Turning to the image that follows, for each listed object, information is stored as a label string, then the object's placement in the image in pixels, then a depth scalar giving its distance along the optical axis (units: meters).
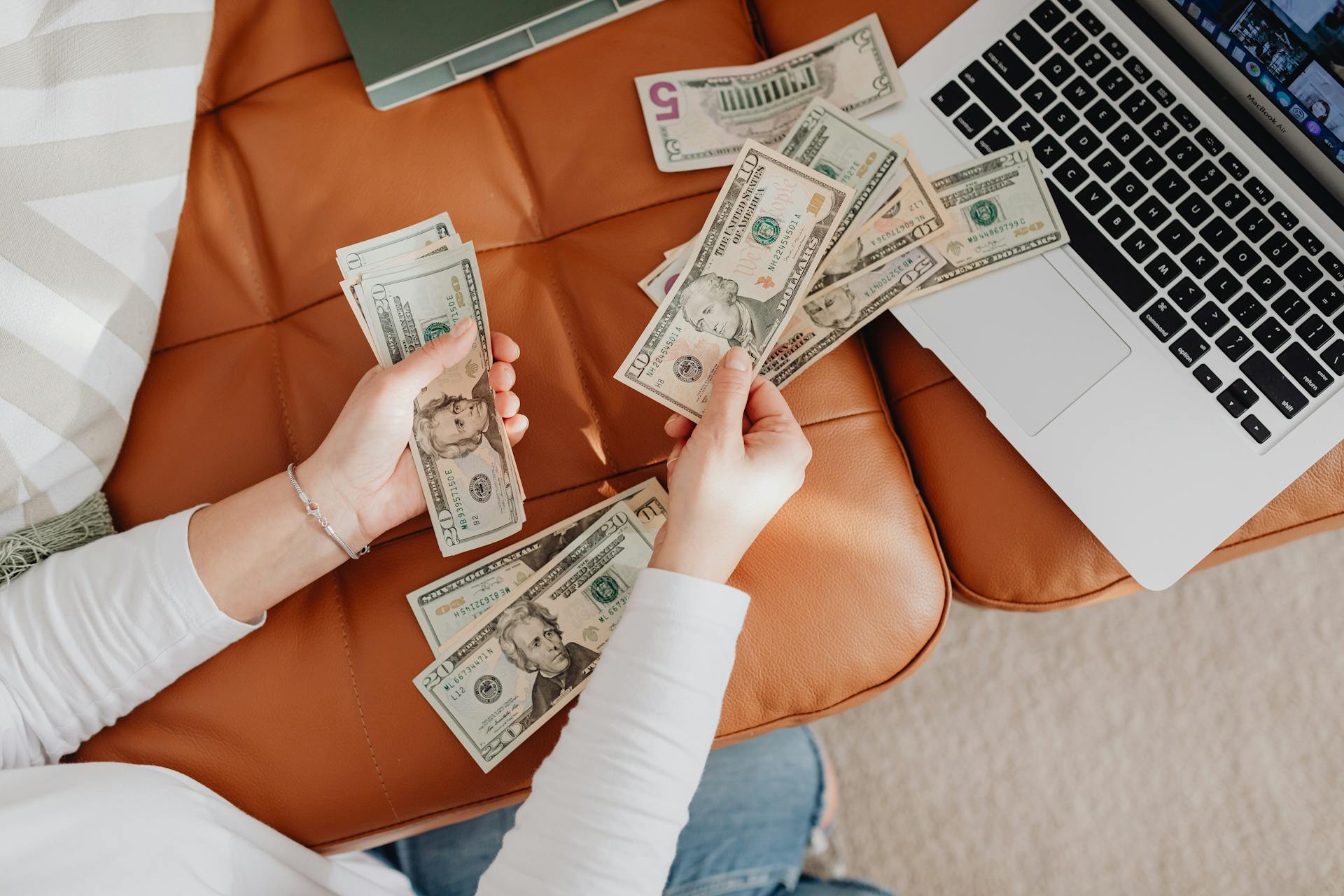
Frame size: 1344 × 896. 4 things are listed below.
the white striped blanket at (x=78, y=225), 0.96
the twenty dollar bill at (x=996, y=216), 1.04
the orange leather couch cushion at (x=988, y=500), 1.02
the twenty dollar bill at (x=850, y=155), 1.08
